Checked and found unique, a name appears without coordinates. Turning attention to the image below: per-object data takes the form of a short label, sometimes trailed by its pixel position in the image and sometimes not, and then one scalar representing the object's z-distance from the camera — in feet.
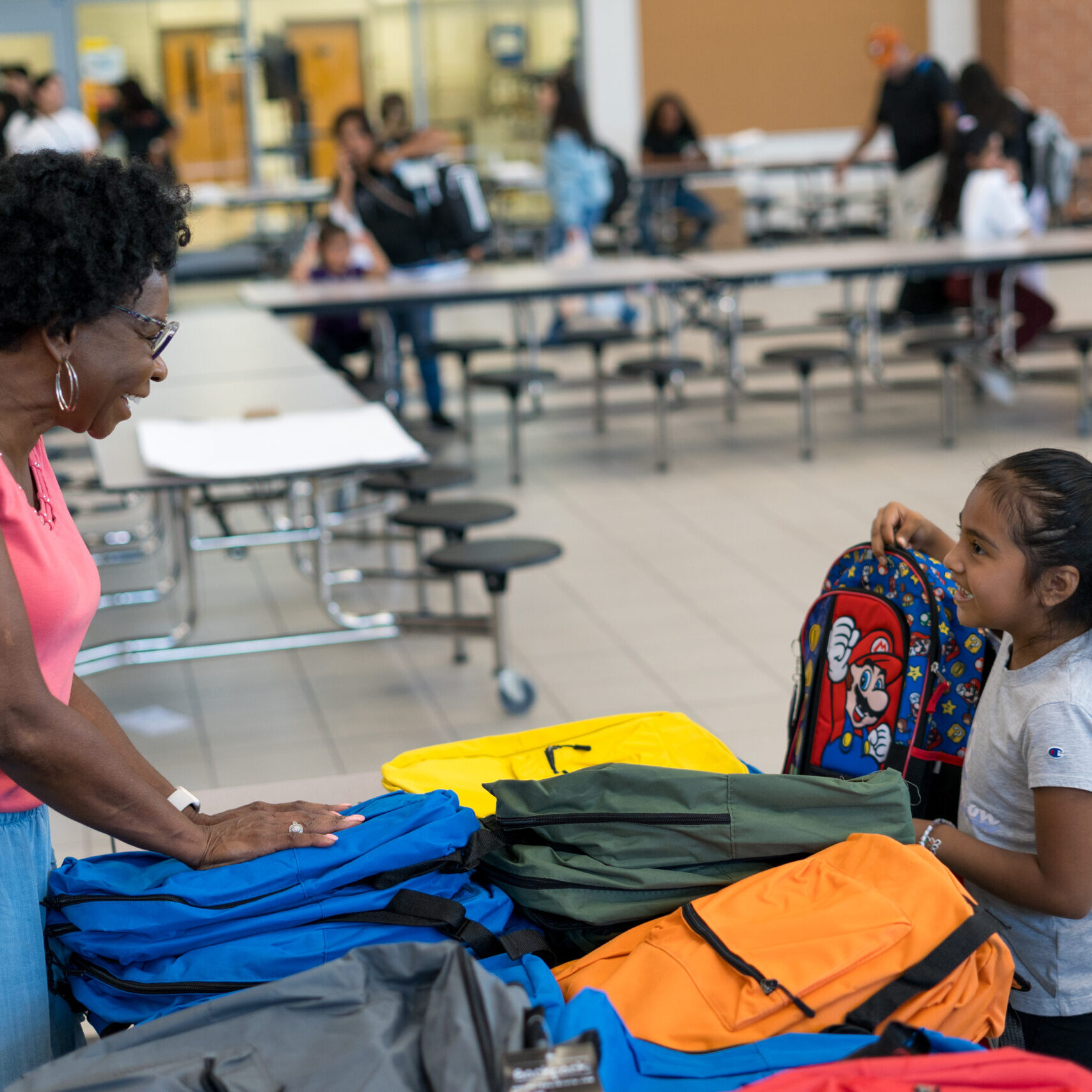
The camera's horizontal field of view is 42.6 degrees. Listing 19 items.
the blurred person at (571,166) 27.99
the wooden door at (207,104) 44.68
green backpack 4.91
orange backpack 4.37
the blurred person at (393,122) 24.07
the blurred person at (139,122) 37.29
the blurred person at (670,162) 37.83
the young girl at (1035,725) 4.98
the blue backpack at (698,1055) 4.14
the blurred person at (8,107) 33.47
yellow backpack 5.87
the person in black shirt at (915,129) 27.37
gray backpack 3.90
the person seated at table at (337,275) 22.25
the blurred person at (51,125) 29.71
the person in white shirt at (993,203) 22.56
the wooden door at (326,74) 45.34
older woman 4.38
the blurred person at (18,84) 36.60
